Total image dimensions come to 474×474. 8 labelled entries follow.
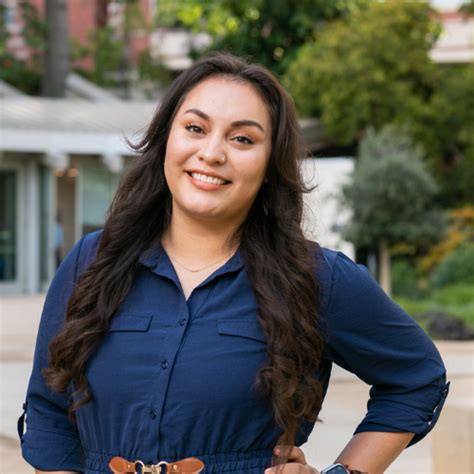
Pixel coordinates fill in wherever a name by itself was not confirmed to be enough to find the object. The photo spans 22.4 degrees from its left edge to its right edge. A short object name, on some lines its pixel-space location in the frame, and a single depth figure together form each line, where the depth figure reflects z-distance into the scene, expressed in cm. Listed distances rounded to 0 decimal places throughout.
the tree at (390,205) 2345
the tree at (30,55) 3494
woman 257
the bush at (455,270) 2294
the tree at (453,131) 2783
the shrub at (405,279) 2339
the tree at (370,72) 2747
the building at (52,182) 2614
